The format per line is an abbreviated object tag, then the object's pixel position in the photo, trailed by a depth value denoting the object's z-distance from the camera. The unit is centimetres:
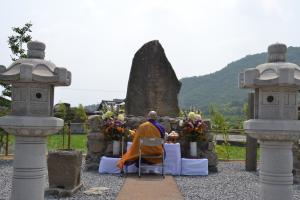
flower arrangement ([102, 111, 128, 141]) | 883
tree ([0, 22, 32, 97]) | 1043
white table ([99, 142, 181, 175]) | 837
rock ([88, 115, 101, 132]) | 917
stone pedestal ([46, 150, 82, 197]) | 615
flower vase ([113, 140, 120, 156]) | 880
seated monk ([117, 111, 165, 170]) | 794
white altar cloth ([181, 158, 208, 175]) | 845
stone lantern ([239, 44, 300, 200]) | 389
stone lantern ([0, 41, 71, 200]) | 405
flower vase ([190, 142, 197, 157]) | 888
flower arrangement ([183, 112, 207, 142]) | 888
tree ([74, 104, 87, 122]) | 2373
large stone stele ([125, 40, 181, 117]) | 1050
